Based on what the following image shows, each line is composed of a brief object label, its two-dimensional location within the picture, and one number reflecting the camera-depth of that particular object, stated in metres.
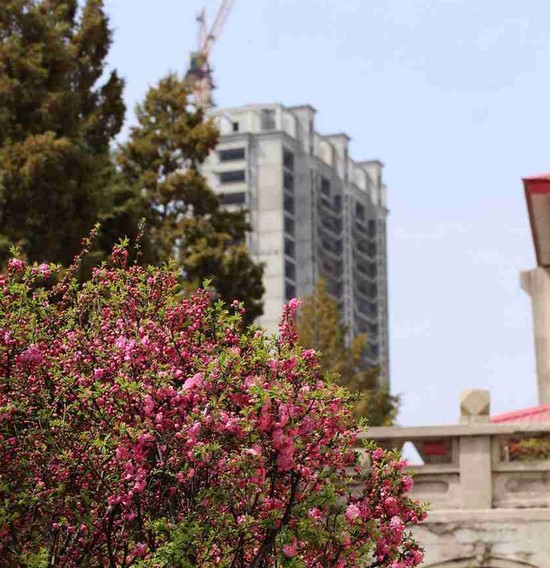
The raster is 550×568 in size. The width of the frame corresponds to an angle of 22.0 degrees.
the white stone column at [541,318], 28.52
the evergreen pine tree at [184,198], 37.62
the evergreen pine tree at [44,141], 29.69
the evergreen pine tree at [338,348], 45.50
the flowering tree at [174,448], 11.41
